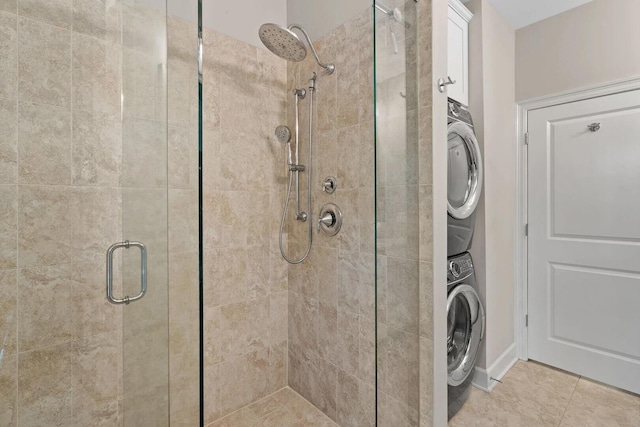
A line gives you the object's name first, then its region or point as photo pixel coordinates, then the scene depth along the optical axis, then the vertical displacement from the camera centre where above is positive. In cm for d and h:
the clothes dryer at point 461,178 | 166 +21
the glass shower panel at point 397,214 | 105 +0
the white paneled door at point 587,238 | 188 -17
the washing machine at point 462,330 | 165 -70
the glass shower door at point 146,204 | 81 +3
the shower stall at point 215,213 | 83 +0
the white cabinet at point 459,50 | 185 +105
